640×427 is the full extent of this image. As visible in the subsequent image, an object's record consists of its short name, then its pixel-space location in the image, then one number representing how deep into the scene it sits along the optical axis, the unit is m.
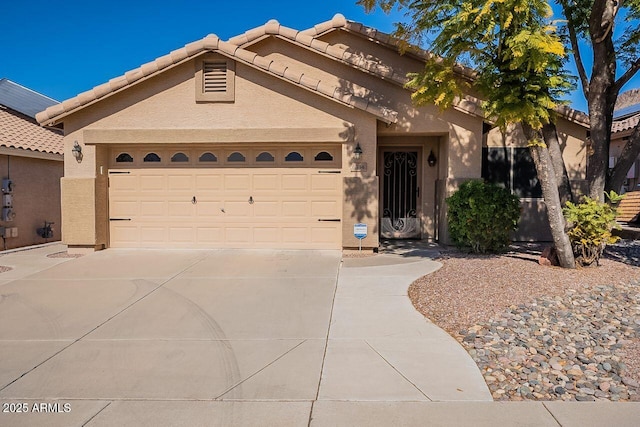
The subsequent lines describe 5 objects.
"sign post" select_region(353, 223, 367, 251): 9.59
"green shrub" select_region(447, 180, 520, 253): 9.24
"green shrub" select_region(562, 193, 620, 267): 7.62
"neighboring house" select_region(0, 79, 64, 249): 12.29
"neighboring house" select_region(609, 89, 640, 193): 16.38
